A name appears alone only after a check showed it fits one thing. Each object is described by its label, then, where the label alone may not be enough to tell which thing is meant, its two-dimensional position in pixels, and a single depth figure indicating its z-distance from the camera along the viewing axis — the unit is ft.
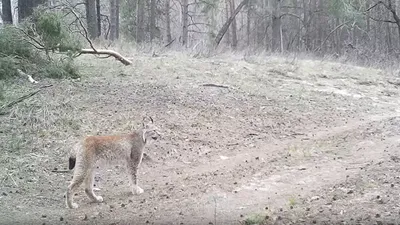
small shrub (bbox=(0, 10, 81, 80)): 26.61
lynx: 15.16
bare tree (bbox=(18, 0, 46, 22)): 34.27
